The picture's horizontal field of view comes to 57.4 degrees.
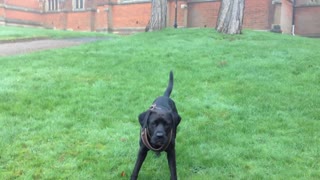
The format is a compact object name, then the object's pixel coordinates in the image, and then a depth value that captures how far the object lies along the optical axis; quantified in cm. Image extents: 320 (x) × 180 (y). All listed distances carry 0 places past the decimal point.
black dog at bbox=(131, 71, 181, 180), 293
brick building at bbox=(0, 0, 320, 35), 1710
